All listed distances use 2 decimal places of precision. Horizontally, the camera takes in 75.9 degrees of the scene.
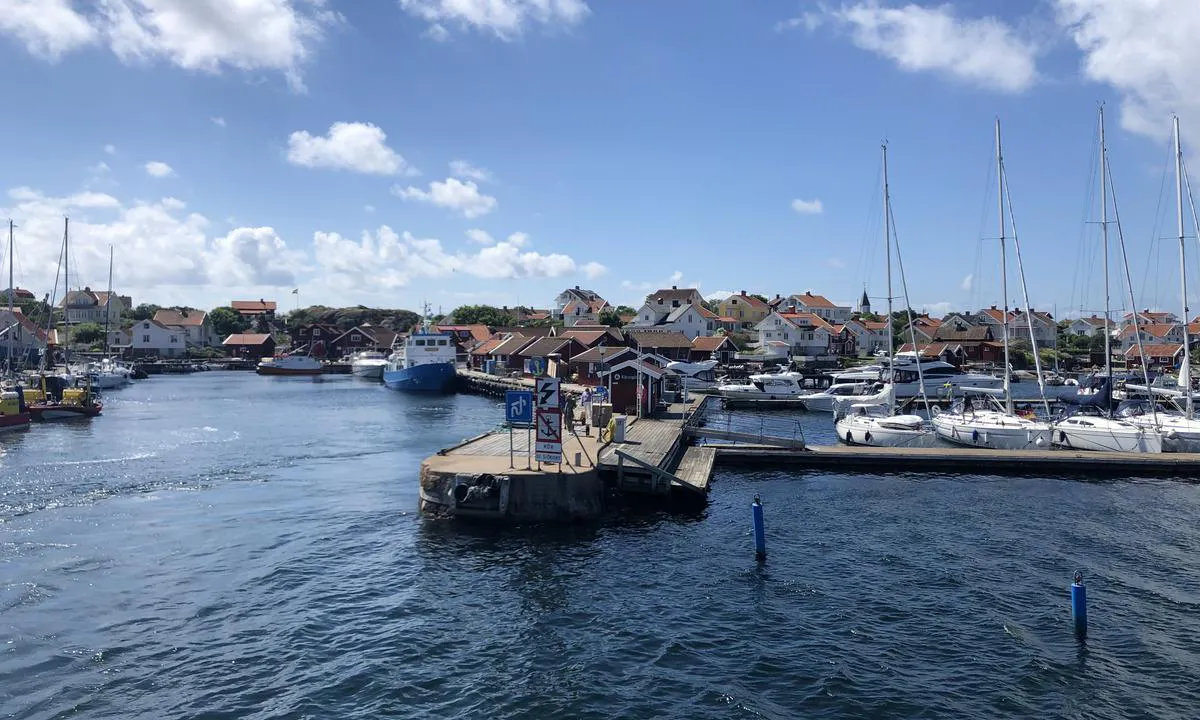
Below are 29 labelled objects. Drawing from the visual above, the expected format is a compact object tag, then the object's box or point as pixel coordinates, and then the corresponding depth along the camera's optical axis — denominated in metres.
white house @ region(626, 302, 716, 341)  108.81
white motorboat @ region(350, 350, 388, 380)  103.81
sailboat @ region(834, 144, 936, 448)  38.03
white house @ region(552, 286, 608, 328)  127.13
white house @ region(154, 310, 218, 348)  139.12
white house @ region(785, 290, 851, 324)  121.00
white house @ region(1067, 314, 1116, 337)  134.18
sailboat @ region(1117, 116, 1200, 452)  34.22
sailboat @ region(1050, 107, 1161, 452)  34.38
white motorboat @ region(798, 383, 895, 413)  57.06
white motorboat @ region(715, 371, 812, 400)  63.72
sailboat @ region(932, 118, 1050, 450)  36.91
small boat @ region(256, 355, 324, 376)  111.38
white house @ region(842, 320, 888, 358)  113.69
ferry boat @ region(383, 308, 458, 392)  80.62
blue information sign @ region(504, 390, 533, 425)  23.98
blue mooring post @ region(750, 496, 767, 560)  20.84
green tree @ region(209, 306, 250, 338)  149.12
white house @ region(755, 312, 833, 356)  103.69
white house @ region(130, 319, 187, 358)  126.25
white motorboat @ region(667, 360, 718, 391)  69.56
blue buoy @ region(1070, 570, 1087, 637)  15.96
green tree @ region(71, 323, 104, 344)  124.25
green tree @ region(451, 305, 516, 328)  142.95
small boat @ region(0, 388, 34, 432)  46.47
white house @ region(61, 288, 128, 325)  143.88
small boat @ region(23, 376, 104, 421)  52.69
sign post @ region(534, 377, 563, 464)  23.50
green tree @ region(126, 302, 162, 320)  155.00
